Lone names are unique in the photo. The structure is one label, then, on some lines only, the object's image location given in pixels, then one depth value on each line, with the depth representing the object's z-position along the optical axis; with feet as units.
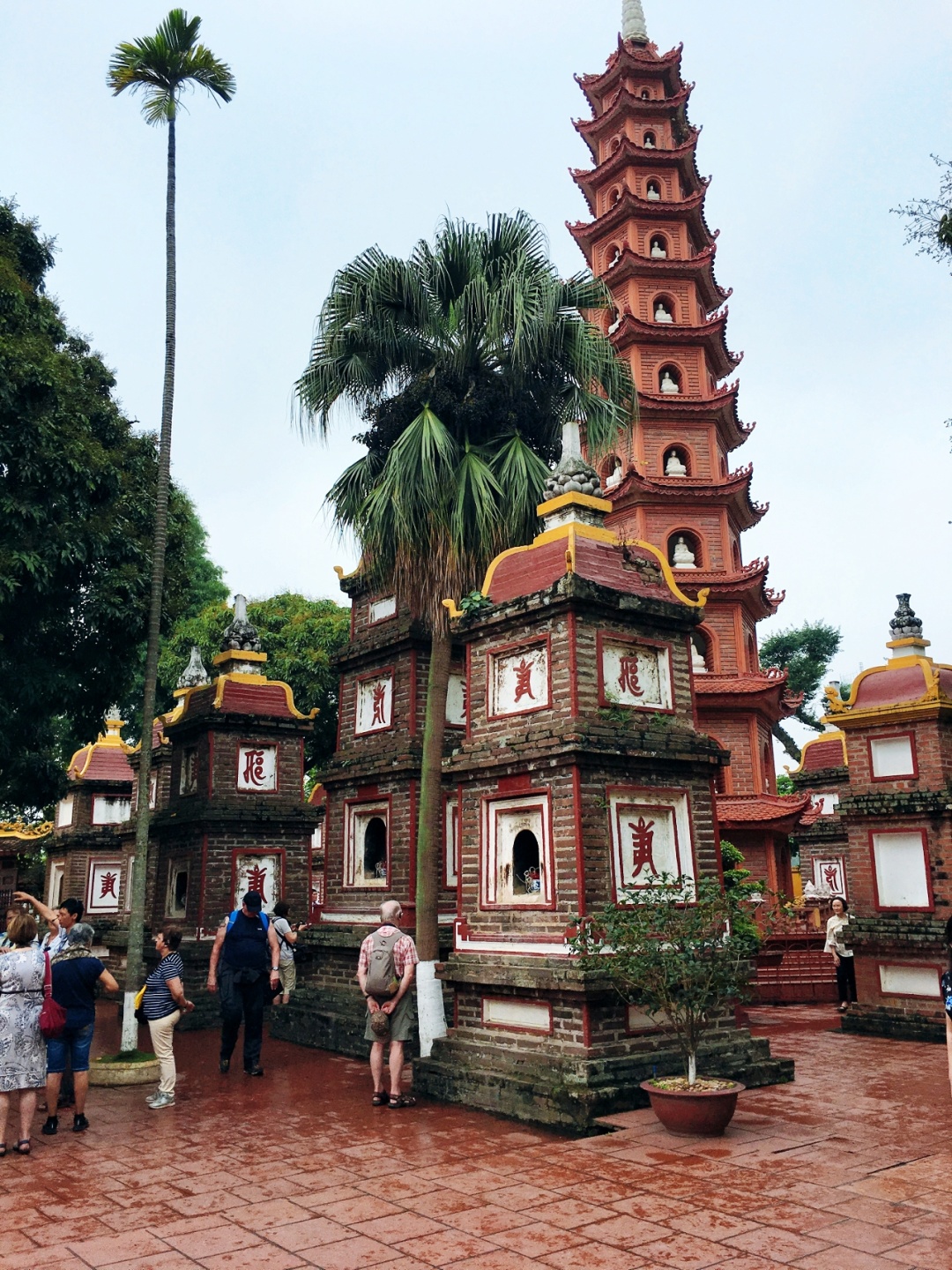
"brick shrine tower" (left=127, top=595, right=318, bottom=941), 54.95
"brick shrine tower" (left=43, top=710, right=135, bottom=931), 76.64
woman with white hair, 27.50
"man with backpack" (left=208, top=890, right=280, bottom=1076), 36.14
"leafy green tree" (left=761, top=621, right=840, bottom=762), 150.41
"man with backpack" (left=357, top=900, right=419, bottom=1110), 30.42
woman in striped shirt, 31.14
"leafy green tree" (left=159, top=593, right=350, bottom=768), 92.32
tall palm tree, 40.75
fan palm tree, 39.52
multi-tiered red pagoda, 83.10
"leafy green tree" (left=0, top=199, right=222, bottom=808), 43.45
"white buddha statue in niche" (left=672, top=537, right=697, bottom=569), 86.99
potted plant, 25.35
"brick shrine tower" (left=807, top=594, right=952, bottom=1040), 44.27
